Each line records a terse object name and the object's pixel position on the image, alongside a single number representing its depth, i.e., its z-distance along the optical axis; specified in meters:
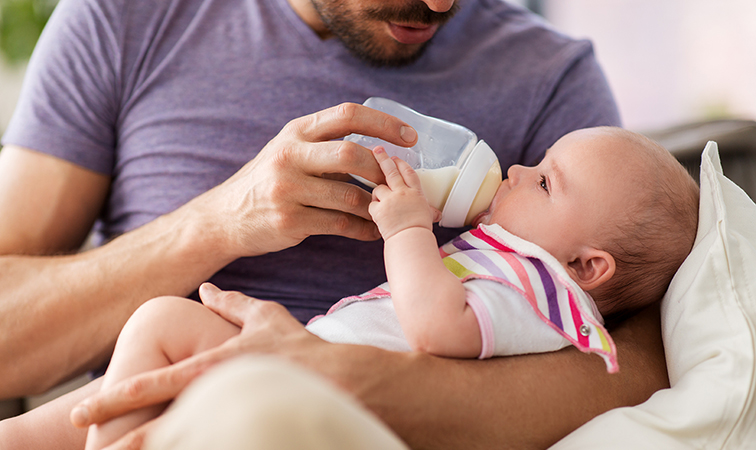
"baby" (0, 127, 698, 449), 0.81
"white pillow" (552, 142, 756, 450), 0.78
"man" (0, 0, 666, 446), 1.03
